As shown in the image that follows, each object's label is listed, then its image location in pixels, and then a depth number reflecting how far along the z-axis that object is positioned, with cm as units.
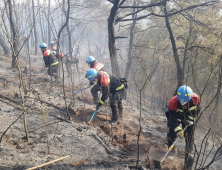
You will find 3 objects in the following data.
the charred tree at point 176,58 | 890
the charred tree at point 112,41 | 821
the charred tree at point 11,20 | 935
